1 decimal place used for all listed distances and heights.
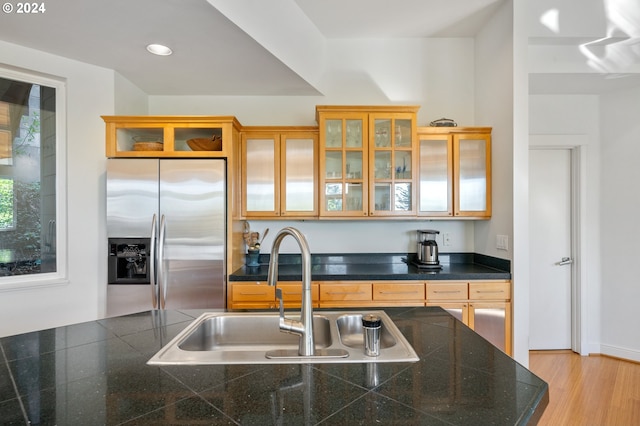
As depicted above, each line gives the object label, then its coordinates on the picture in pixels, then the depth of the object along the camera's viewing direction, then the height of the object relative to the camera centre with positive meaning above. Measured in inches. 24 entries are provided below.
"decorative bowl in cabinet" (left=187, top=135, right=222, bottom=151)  104.0 +23.5
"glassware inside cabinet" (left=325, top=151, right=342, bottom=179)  110.8 +17.6
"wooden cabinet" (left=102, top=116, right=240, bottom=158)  100.0 +26.0
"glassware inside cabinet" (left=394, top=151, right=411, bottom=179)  111.1 +17.9
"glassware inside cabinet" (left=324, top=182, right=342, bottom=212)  110.7 +5.9
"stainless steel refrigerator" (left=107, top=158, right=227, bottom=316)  95.8 -4.8
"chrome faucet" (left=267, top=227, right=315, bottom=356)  41.7 -13.2
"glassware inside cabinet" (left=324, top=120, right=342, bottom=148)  110.5 +28.0
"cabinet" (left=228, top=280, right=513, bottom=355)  98.7 -26.0
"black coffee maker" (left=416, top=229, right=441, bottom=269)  111.0 -14.0
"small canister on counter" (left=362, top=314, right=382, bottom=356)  40.6 -15.9
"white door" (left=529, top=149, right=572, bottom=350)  127.4 -15.2
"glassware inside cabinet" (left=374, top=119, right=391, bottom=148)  110.7 +28.4
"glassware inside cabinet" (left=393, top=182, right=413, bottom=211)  111.0 +6.2
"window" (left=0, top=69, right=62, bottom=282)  91.8 +12.0
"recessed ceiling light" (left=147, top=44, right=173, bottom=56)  91.0 +48.4
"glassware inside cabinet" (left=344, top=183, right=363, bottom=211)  111.0 +6.3
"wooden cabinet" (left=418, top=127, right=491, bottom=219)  110.9 +14.8
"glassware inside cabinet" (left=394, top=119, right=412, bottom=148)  110.4 +28.7
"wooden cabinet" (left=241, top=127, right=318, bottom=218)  112.0 +13.5
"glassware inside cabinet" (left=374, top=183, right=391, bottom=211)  111.1 +5.2
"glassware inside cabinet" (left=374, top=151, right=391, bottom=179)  111.0 +17.2
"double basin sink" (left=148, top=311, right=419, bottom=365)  50.0 -20.2
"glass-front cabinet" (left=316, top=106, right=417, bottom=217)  109.7 +18.7
